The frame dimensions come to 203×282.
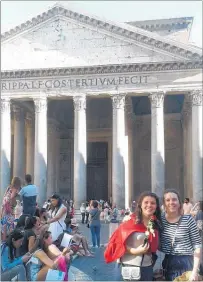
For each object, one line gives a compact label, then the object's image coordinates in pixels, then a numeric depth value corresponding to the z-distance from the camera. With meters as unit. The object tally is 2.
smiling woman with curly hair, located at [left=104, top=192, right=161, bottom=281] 3.78
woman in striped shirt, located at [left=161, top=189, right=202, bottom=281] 3.85
